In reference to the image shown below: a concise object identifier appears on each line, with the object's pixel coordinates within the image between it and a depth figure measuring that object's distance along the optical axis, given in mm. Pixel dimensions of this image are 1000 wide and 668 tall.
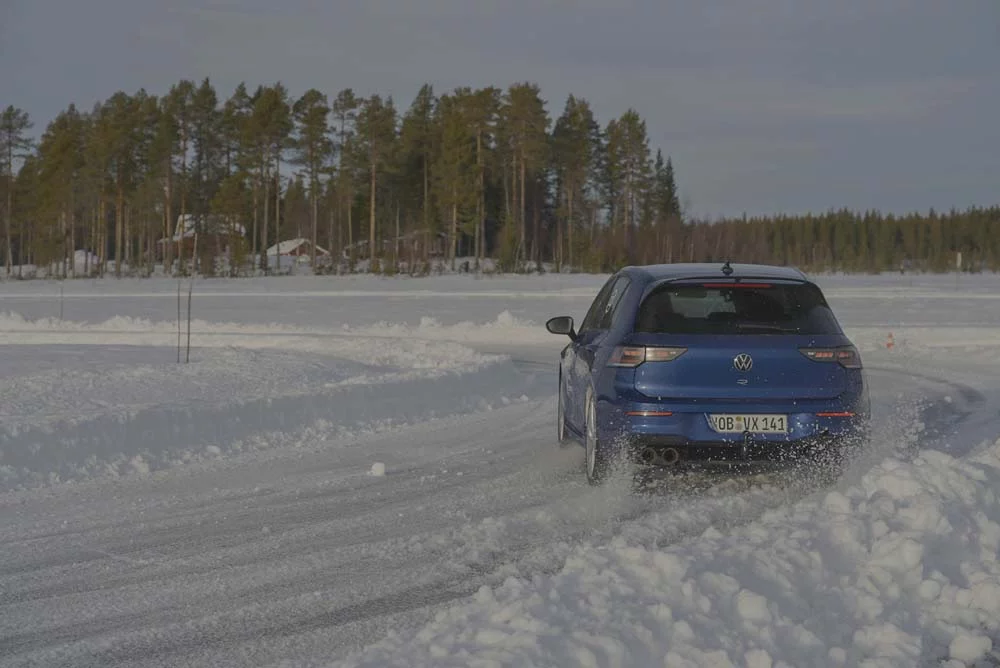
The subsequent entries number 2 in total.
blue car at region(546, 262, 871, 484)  7270
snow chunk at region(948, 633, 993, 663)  4305
